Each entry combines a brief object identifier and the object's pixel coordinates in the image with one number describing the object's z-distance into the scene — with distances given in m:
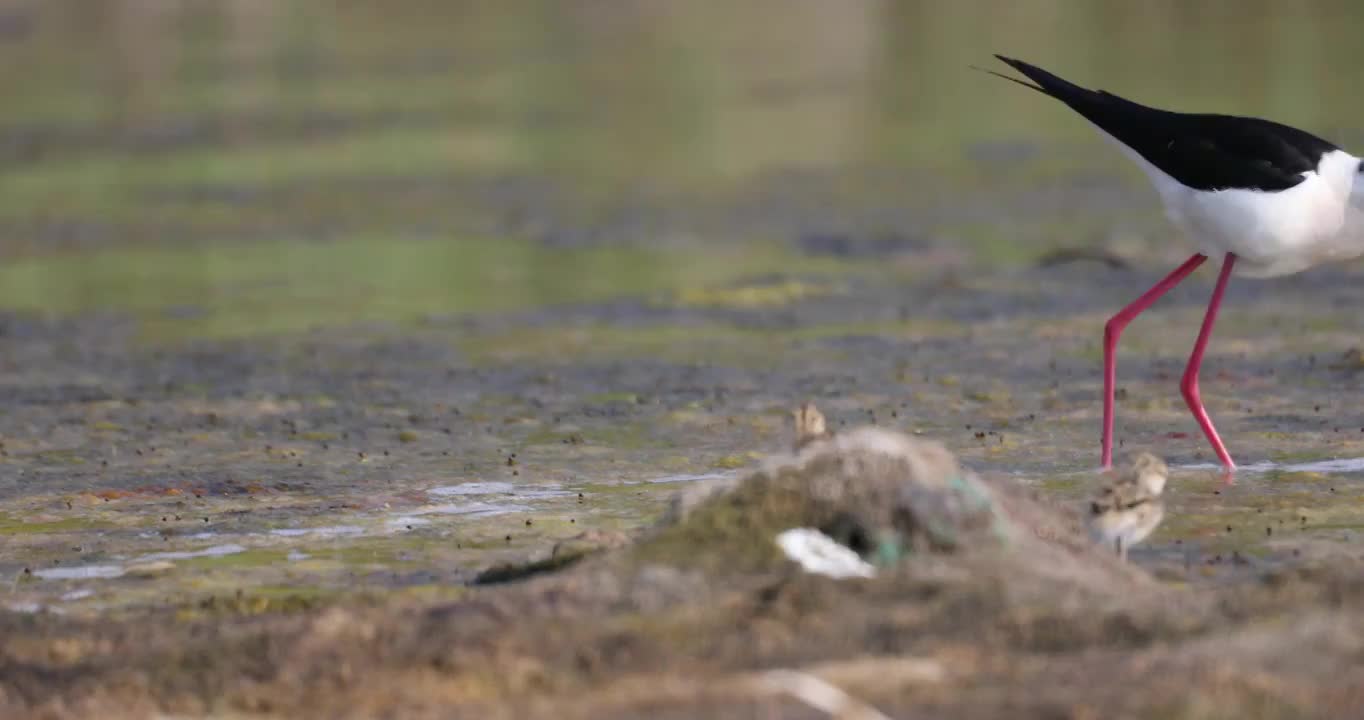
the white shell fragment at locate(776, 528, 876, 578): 10.68
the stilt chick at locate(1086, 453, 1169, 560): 12.34
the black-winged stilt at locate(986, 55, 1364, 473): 14.84
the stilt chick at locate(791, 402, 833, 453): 13.07
